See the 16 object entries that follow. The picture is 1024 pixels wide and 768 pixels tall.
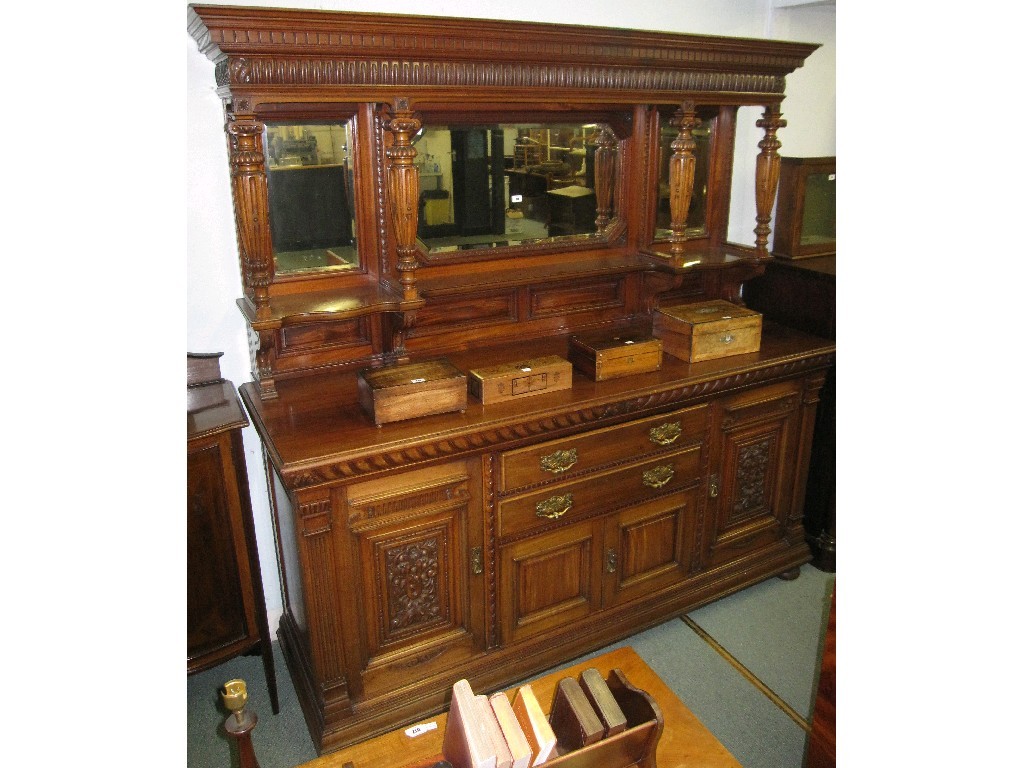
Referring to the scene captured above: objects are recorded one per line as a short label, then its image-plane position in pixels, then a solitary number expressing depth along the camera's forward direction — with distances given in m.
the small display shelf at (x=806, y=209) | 3.13
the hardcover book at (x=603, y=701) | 1.43
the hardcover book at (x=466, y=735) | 1.32
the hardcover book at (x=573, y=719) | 1.42
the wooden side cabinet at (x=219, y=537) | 2.08
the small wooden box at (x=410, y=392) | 2.12
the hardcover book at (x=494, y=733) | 1.32
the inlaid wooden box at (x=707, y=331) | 2.65
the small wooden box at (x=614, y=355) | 2.47
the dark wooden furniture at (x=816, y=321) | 3.04
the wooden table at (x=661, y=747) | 1.60
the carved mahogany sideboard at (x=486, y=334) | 2.07
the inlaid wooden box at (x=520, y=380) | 2.29
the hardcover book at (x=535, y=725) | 1.36
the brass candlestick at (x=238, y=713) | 1.11
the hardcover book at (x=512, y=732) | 1.32
